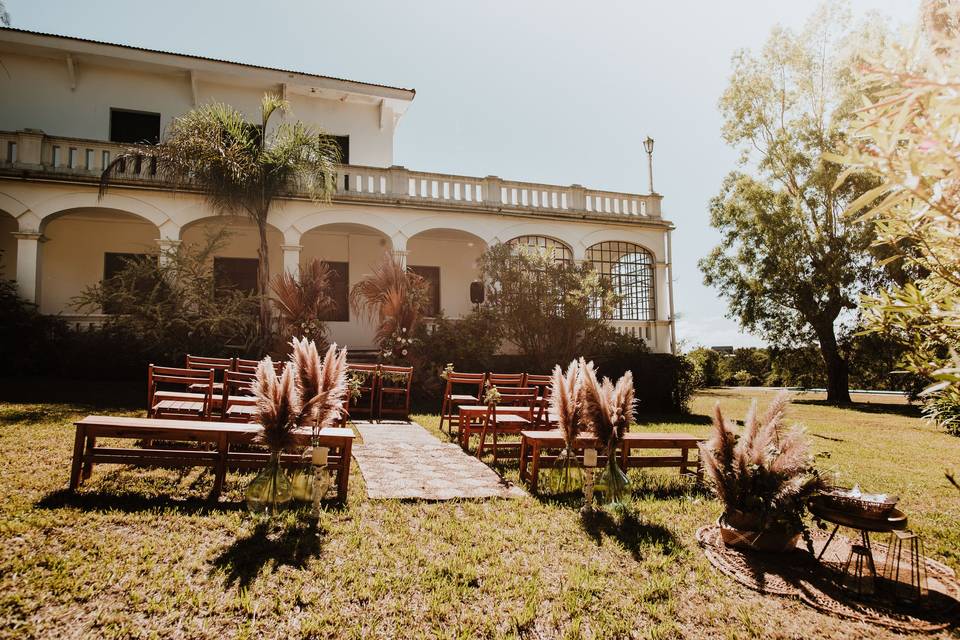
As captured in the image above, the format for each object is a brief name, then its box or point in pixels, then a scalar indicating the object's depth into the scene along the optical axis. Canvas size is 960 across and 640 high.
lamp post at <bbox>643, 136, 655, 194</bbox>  15.90
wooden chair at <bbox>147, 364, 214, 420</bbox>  6.01
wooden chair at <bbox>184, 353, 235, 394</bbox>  7.76
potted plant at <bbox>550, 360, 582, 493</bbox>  4.86
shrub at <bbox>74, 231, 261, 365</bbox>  11.30
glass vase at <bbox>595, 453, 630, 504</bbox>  4.75
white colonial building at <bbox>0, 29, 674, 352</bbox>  12.60
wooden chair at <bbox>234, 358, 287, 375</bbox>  7.57
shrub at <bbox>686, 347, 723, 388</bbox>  22.95
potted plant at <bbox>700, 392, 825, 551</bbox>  3.80
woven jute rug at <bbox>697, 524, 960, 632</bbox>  3.18
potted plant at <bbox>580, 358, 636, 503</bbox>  4.64
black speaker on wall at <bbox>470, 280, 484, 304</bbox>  15.43
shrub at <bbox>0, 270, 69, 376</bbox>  10.91
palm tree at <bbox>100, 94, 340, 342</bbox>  12.17
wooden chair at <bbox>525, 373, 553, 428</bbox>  7.24
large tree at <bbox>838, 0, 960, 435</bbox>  1.60
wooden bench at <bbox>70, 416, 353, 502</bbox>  4.43
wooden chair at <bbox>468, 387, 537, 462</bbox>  6.59
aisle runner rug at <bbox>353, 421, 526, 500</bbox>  5.19
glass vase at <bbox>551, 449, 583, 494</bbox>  5.23
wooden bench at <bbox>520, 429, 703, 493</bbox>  5.40
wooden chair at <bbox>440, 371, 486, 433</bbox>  7.94
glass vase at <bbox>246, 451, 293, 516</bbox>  4.12
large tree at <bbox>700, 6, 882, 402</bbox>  17.42
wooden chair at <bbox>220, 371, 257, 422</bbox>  5.65
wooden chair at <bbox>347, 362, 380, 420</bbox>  10.29
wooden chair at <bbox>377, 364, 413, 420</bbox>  10.06
